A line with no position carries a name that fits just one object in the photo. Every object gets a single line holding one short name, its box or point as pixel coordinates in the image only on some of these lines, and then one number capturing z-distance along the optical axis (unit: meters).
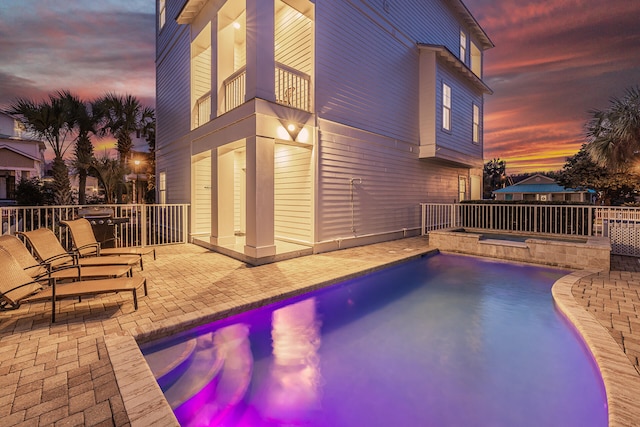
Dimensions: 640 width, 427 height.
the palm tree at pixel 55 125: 12.79
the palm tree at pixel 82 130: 14.31
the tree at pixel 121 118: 15.50
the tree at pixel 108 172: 16.42
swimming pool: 2.62
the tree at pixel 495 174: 54.88
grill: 7.28
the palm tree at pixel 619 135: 10.56
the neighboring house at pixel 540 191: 30.80
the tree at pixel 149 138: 18.23
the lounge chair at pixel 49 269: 3.88
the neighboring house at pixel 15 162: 23.36
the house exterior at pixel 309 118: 6.66
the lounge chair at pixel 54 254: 4.47
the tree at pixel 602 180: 13.56
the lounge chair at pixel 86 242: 5.48
